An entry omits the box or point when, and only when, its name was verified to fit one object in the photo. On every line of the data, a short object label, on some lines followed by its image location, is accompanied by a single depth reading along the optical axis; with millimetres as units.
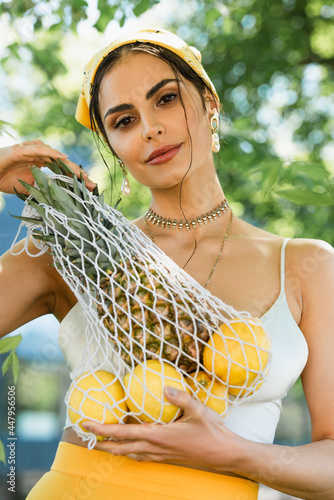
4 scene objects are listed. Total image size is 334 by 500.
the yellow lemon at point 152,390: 1343
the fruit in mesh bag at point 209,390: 1448
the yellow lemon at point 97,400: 1389
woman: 1643
